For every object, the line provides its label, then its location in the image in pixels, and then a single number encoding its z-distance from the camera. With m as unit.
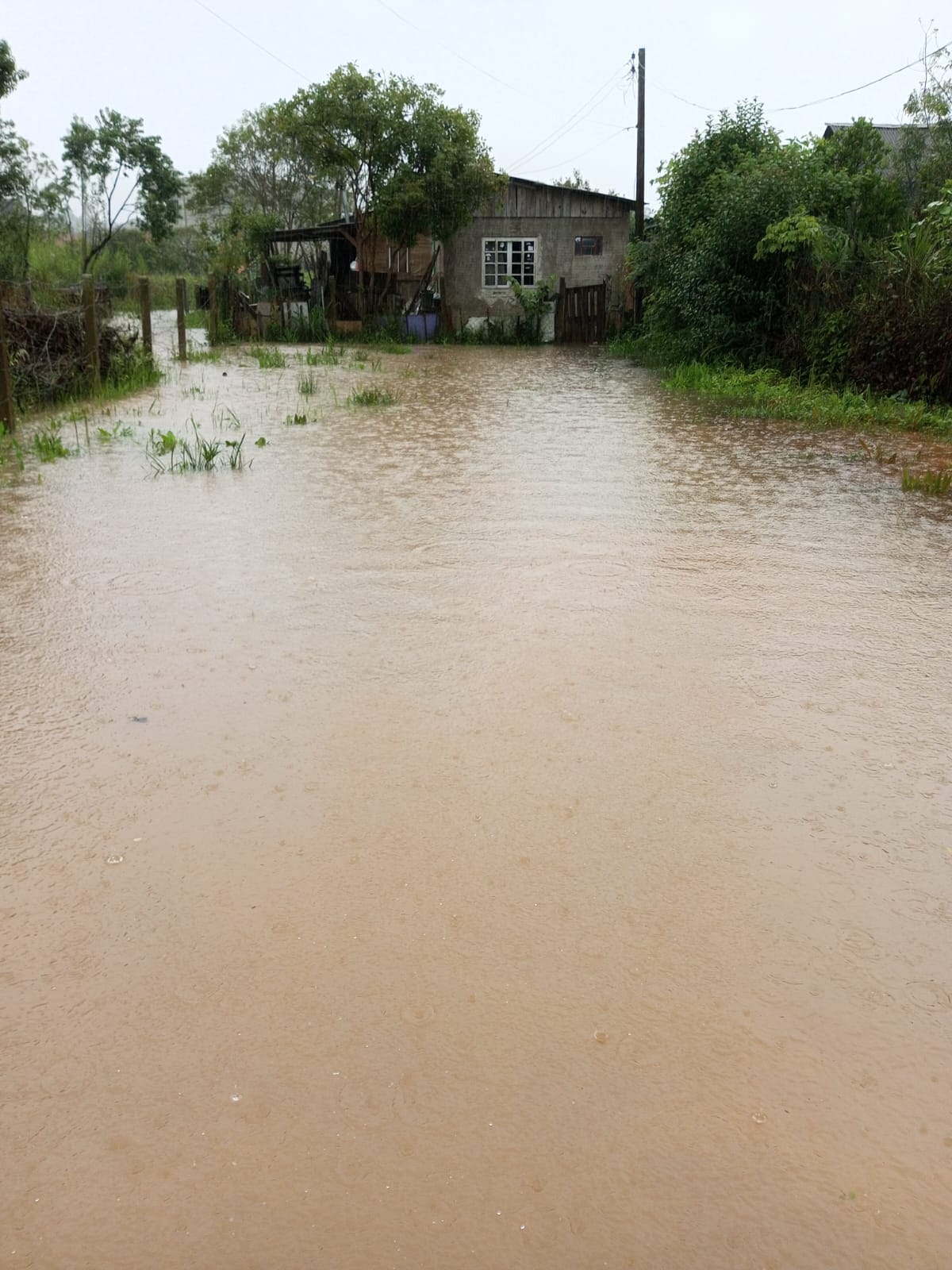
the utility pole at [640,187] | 22.86
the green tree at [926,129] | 23.25
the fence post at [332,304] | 22.58
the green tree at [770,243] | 12.70
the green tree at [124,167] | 35.00
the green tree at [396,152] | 21.62
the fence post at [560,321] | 23.50
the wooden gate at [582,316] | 22.98
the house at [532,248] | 24.42
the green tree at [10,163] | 27.77
